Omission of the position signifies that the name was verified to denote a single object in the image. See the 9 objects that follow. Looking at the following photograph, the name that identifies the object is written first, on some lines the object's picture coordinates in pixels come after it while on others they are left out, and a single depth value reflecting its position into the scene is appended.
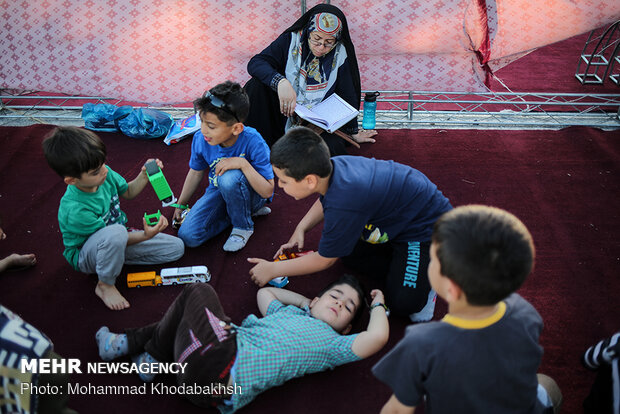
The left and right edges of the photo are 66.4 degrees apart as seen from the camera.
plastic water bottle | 3.55
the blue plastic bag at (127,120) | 3.65
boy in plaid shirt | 1.71
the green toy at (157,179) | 2.38
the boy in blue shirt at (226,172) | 2.39
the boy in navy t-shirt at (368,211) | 1.93
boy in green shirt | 2.06
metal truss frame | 3.81
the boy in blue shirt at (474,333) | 1.19
